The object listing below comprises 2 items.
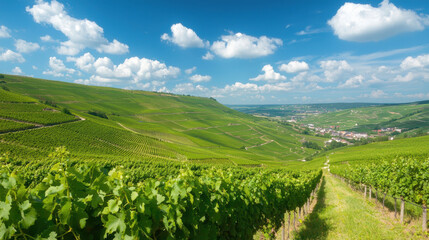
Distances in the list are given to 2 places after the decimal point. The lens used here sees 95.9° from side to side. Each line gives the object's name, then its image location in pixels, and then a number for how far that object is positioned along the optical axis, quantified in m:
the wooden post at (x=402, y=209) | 12.69
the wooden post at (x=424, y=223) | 10.79
